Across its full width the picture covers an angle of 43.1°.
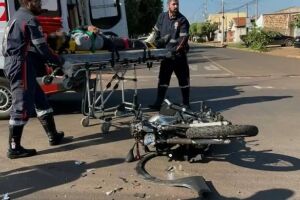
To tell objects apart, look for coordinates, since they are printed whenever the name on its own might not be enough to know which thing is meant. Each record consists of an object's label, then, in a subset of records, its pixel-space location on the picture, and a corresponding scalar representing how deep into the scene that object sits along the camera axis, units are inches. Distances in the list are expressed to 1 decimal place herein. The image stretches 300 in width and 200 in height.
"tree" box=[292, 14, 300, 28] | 1015.2
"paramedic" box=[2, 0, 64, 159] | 172.3
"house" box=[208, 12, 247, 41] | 4143.6
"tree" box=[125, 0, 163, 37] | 1158.7
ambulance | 241.2
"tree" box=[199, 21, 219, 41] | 3266.2
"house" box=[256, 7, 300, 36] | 2042.4
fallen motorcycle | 151.3
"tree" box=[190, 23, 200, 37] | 3321.7
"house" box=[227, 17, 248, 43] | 2608.2
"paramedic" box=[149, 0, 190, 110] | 253.8
